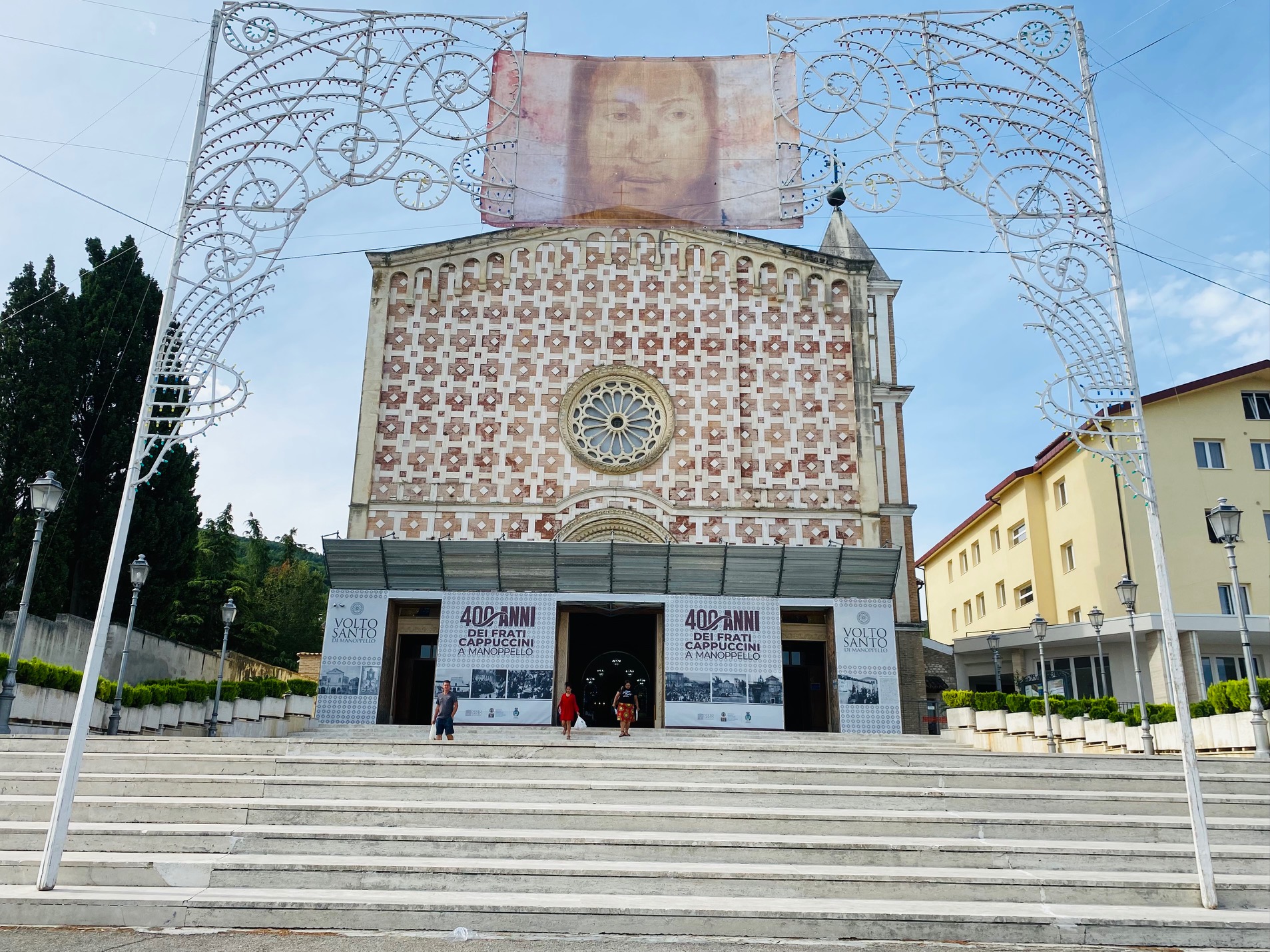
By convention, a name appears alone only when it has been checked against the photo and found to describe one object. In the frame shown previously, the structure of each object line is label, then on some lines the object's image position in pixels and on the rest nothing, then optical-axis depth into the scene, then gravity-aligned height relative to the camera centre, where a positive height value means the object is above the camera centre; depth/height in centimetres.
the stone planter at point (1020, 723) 2056 -11
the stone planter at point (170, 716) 1911 -29
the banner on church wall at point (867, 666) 2217 +113
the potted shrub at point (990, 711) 2166 +14
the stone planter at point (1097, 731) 1891 -23
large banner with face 1266 +756
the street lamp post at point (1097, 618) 2278 +240
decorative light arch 931 +624
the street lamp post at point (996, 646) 2776 +208
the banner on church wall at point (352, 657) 2164 +109
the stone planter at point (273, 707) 2300 -9
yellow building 2777 +567
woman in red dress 1691 +0
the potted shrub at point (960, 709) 2223 +18
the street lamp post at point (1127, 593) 1923 +256
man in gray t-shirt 1558 -11
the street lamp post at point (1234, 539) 1289 +246
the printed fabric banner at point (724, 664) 2202 +112
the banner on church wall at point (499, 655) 2184 +122
